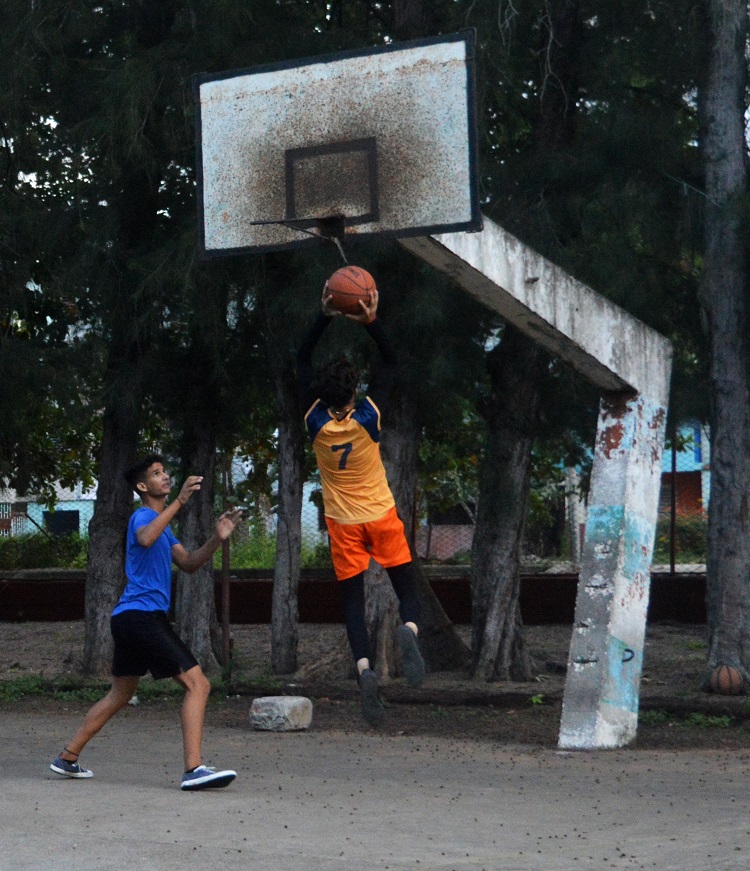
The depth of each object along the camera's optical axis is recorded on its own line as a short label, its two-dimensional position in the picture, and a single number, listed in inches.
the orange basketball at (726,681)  470.6
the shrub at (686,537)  1023.6
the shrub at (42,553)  934.4
